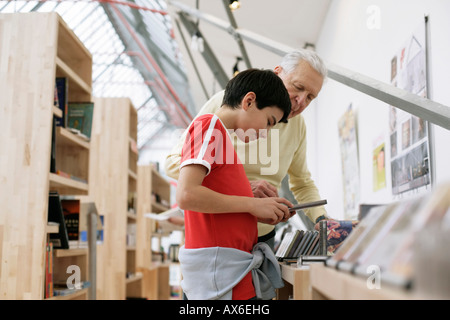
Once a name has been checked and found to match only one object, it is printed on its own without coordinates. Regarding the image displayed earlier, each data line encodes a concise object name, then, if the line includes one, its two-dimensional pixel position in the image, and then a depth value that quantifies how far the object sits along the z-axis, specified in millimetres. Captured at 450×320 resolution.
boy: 1044
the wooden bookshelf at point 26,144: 2340
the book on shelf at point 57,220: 2598
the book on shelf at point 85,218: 3037
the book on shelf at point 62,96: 2769
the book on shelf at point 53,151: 2564
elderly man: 1717
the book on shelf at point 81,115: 3156
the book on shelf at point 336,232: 1393
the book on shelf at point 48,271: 2455
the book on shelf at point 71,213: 2934
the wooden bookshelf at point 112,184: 4461
